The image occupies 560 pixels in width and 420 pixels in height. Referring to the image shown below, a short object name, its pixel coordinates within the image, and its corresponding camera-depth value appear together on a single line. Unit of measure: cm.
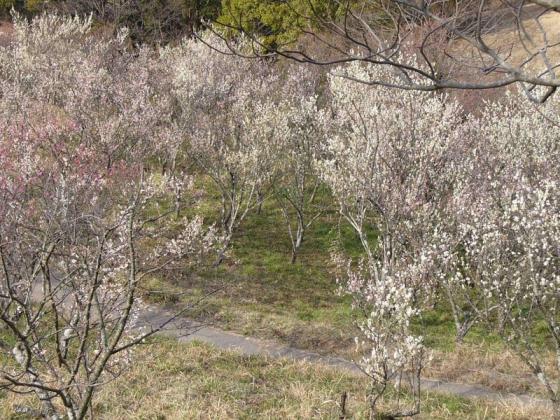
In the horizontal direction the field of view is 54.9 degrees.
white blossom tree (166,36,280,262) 1568
